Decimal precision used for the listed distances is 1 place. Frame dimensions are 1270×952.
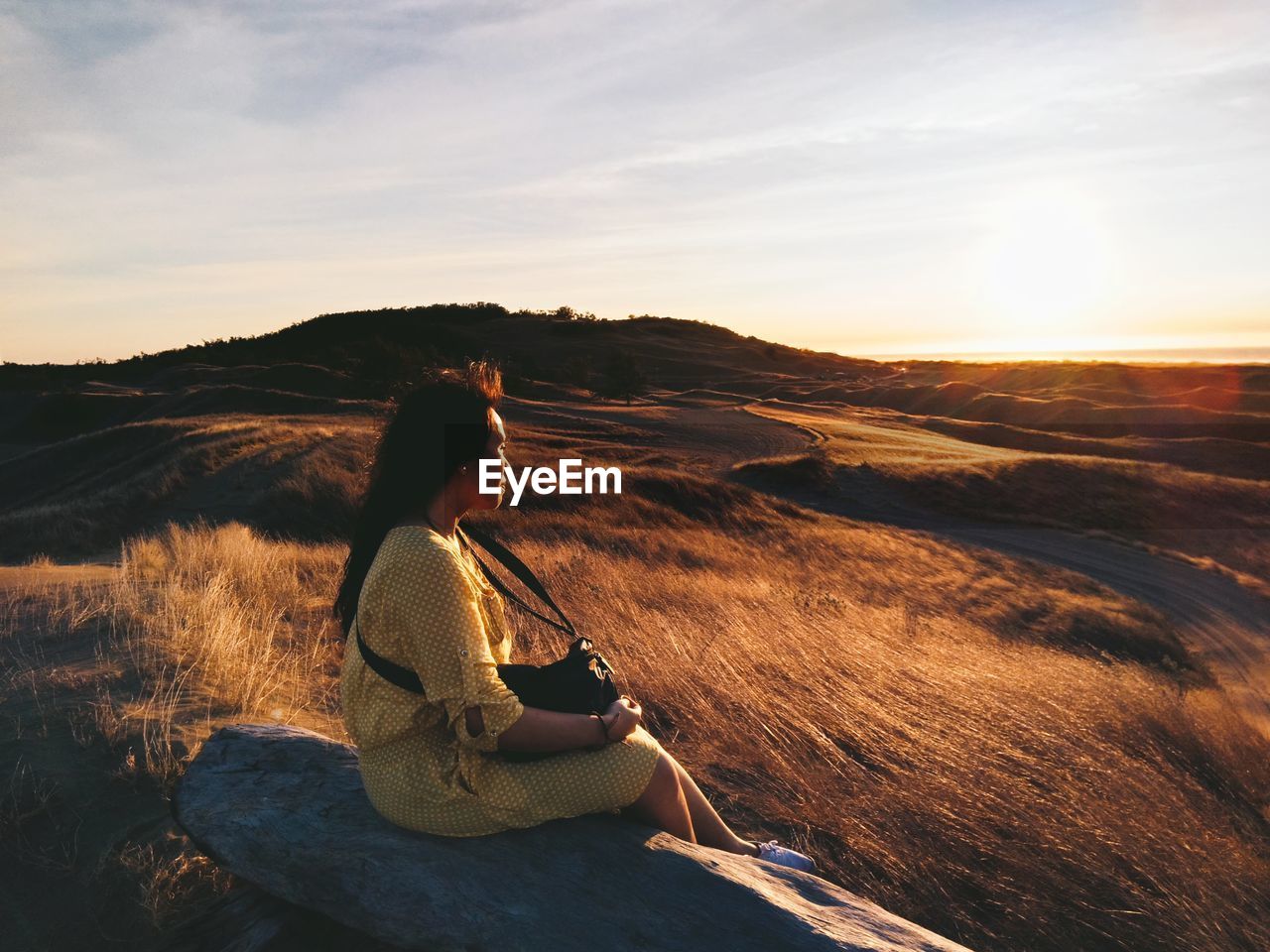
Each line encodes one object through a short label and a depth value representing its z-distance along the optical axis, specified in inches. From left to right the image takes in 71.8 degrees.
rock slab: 113.7
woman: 115.3
